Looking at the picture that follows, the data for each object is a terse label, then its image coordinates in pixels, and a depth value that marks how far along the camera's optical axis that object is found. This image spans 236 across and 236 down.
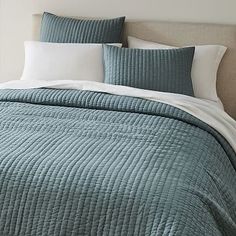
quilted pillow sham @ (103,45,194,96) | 2.98
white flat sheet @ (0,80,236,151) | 2.57
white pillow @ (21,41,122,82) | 3.16
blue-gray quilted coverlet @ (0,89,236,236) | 1.77
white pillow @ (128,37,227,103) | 3.16
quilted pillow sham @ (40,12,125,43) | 3.31
